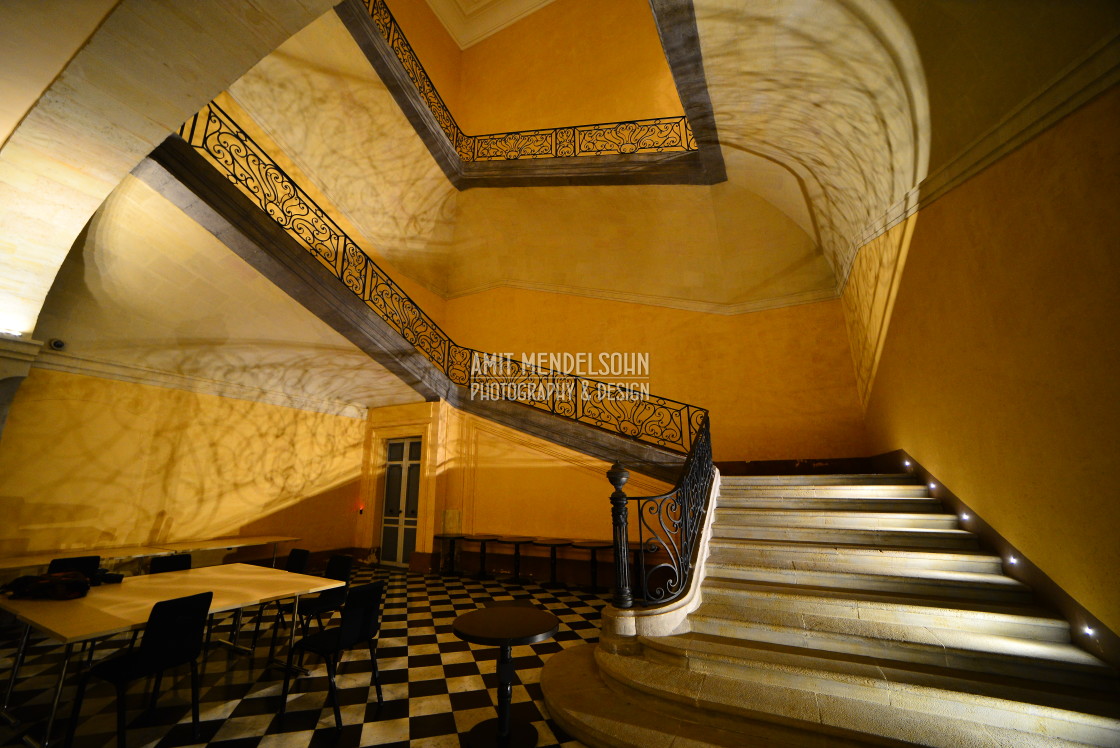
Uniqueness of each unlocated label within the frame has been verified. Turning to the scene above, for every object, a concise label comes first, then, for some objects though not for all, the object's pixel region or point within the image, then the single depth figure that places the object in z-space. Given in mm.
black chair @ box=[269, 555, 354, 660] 3504
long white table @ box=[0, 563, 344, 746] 2383
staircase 2096
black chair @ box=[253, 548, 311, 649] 4384
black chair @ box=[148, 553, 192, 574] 4086
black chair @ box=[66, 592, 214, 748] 2350
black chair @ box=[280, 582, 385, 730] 2797
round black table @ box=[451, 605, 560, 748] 2352
